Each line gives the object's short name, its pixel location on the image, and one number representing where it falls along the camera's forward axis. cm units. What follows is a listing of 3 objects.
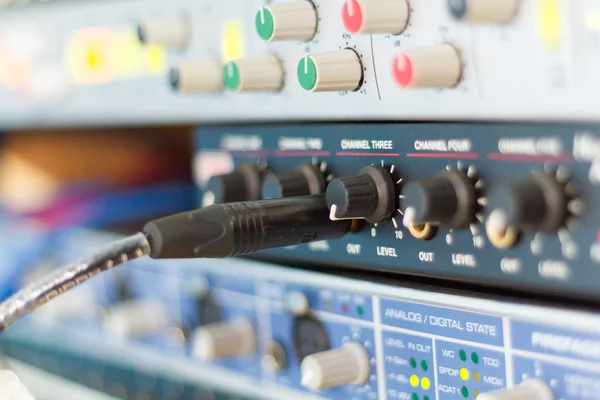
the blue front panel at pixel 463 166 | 37
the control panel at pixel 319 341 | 38
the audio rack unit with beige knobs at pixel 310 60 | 37
